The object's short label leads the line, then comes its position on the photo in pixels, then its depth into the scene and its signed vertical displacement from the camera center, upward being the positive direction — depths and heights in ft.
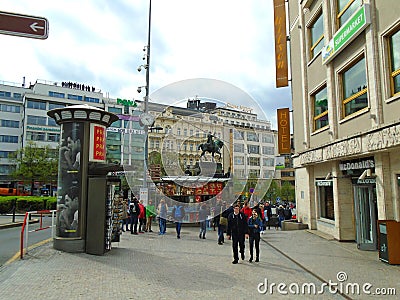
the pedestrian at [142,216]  53.01 -3.56
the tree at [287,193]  213.13 -0.41
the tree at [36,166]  143.64 +10.70
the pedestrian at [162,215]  52.06 -3.37
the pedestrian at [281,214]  69.10 -4.21
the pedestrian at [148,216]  54.85 -3.69
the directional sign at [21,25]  10.41 +4.89
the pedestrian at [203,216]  48.44 -3.60
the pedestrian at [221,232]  43.65 -4.86
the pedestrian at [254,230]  32.89 -3.47
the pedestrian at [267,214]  65.83 -3.98
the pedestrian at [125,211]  52.90 -2.85
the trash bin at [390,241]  29.89 -4.19
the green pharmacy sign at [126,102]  220.66 +56.07
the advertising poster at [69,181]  34.45 +1.12
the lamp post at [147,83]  52.06 +19.92
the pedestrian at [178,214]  48.71 -3.34
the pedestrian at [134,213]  52.48 -3.10
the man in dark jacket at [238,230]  31.51 -3.36
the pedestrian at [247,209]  47.20 -2.24
